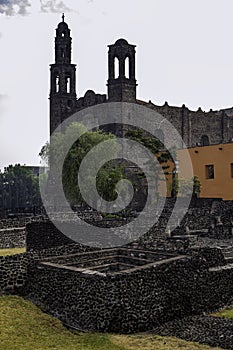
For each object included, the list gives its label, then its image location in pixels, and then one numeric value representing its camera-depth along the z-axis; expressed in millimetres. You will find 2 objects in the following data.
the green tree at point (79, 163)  29641
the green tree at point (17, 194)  34125
